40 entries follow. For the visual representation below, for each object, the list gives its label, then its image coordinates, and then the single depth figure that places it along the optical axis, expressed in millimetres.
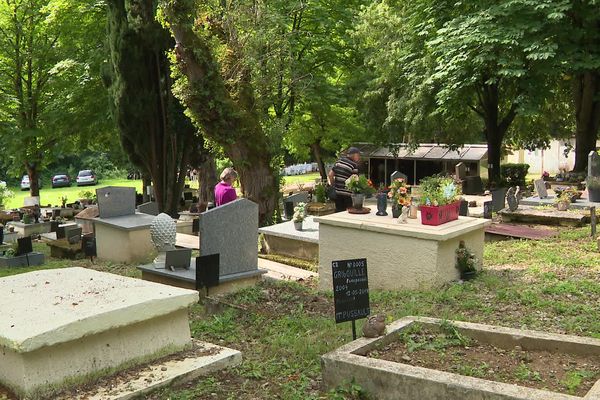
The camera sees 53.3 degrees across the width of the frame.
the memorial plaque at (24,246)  13977
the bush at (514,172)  29948
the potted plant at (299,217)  12805
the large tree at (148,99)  18516
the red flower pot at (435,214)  8734
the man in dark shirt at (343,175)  12586
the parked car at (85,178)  56938
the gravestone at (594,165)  16562
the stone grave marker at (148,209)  15875
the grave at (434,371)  4059
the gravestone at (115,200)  13695
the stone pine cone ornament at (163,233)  9570
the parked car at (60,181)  57656
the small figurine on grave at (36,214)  21288
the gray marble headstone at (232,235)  8945
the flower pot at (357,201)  10016
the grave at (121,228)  13070
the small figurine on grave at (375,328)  5195
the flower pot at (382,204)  9641
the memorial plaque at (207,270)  8562
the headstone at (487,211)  15156
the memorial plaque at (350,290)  5469
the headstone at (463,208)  14102
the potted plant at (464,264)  8609
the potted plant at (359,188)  10047
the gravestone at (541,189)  17094
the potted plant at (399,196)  9328
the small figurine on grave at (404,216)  8977
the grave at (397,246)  8273
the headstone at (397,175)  21425
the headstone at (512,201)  14901
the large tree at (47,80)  23344
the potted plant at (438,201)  8766
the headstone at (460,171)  28884
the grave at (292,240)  12258
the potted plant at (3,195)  27422
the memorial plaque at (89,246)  13891
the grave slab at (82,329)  4305
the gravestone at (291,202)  16766
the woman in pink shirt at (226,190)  10961
